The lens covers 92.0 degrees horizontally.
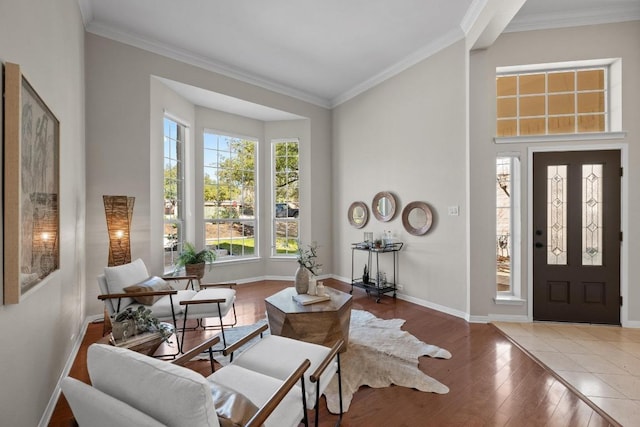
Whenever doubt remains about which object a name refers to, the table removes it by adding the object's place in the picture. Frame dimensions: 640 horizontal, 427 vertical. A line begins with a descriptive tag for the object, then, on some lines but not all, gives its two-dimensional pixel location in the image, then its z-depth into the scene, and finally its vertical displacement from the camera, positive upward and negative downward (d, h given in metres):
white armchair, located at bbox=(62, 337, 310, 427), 0.97 -0.61
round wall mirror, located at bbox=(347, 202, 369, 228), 5.45 -0.03
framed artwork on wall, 1.40 +0.14
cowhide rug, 2.35 -1.32
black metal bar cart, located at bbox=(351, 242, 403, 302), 4.69 -1.05
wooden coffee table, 2.69 -0.97
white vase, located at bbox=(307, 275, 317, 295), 3.09 -0.75
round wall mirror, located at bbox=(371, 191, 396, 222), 4.91 +0.10
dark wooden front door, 3.64 -0.30
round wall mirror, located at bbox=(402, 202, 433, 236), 4.36 -0.09
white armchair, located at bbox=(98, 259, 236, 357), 2.87 -0.83
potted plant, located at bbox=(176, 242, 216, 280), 4.52 -0.71
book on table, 2.89 -0.82
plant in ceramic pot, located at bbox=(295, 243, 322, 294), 3.12 -0.69
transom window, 3.76 +1.38
